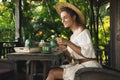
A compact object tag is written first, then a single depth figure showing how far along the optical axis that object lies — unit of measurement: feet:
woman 12.01
